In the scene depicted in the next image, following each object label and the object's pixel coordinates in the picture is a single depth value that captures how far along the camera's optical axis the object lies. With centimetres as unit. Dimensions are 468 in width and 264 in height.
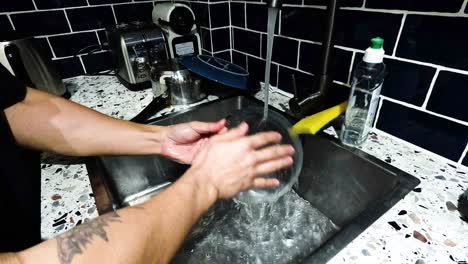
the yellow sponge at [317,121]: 66
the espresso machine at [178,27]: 95
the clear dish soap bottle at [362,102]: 60
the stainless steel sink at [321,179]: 46
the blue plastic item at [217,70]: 83
